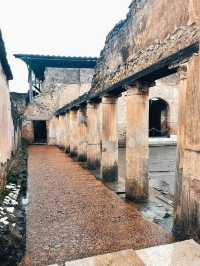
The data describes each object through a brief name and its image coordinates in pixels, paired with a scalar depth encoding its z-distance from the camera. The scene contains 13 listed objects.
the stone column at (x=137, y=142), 6.04
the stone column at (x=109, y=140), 8.05
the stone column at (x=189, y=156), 3.81
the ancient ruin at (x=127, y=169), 3.86
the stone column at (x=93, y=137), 9.82
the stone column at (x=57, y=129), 19.56
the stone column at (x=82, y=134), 11.77
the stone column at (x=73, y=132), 13.51
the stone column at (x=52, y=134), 21.19
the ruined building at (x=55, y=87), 21.17
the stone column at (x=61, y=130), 17.63
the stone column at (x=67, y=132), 15.20
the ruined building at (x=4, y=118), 7.19
